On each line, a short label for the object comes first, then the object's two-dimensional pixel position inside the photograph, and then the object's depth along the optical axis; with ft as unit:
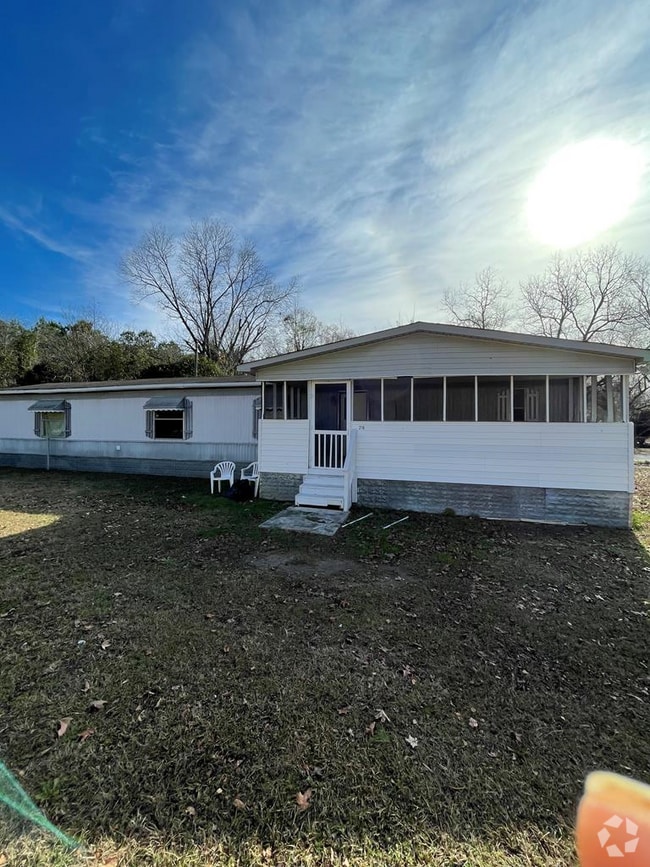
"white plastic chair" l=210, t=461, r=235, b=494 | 33.60
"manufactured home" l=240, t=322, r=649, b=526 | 22.66
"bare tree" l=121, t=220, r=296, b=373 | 93.09
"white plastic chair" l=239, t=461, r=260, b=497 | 30.58
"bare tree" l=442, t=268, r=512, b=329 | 95.71
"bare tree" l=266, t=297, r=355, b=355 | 101.71
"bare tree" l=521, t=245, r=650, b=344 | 89.30
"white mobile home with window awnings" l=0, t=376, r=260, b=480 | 37.96
